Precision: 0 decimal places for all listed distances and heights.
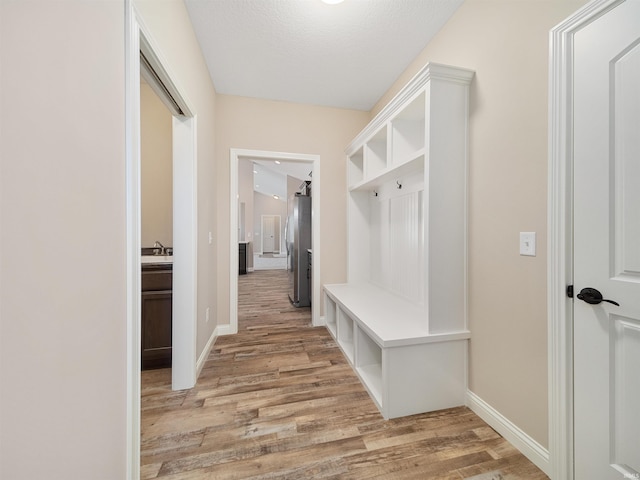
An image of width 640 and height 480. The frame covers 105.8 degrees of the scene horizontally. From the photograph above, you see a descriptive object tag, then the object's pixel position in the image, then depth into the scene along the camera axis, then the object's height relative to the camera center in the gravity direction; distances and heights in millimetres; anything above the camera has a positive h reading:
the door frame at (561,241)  1117 -2
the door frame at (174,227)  1030 +82
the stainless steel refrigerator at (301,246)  3893 -90
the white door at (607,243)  947 -10
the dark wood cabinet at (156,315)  2057 -643
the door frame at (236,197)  2844 +521
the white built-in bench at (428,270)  1593 -212
